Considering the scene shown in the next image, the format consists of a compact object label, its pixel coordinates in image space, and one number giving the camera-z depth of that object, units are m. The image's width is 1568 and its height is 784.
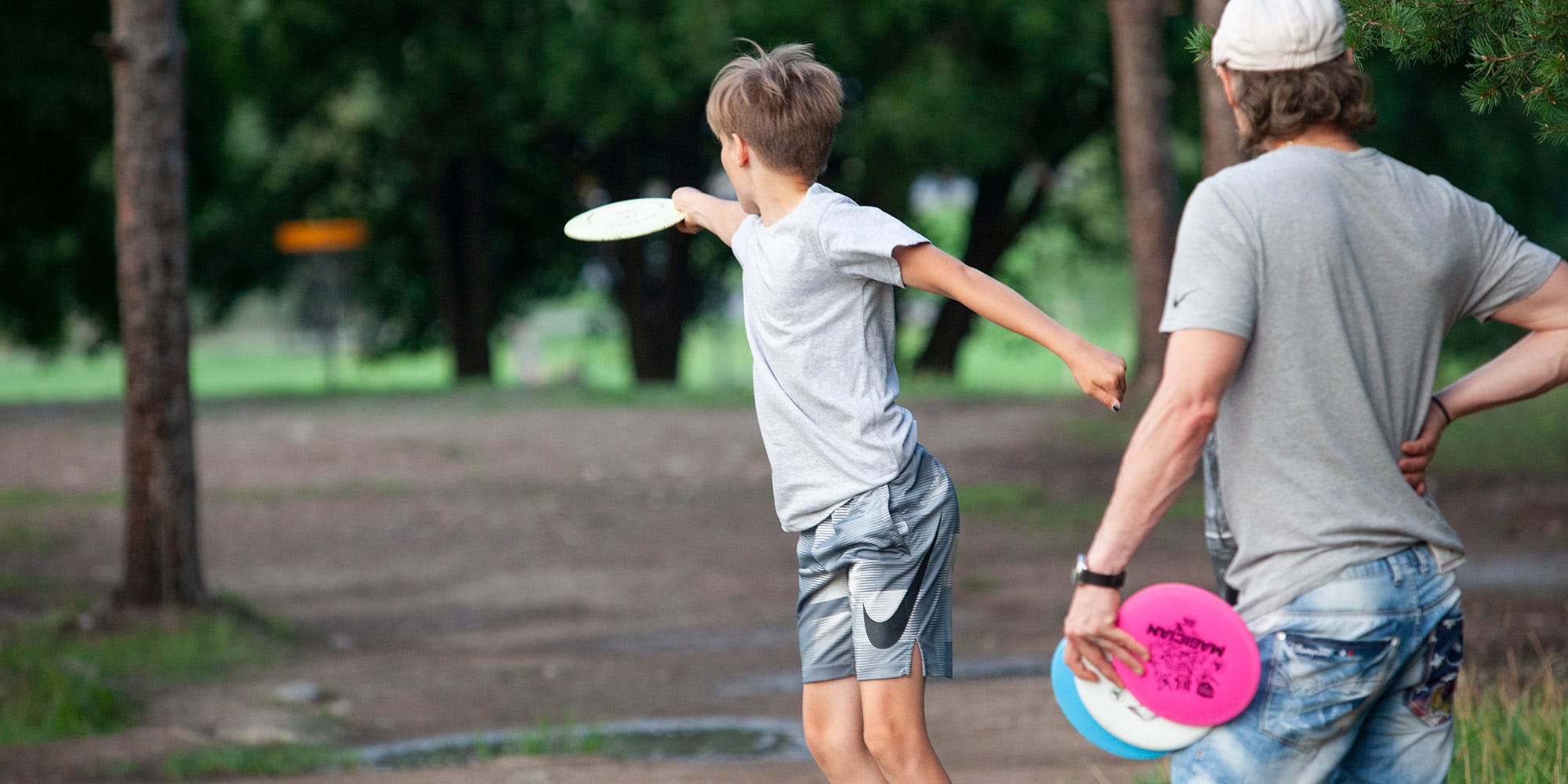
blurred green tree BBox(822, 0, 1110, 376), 39.19
